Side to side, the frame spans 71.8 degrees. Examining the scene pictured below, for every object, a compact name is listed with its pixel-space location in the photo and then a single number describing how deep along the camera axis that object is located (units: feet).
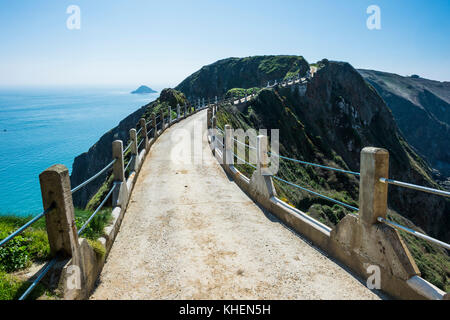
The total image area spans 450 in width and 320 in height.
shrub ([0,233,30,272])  10.94
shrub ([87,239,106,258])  13.78
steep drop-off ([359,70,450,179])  445.78
